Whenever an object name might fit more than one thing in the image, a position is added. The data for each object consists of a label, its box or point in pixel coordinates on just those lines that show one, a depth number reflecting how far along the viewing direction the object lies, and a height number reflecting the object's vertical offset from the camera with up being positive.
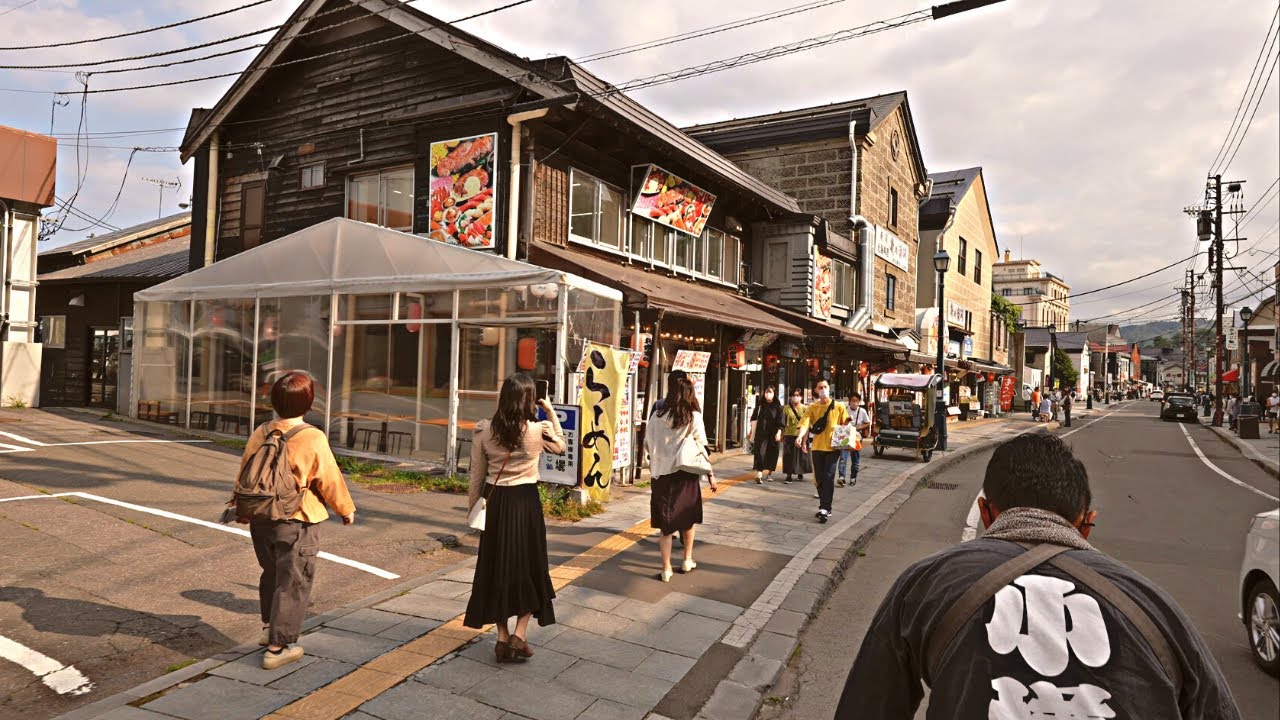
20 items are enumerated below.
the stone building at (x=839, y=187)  20.11 +6.09
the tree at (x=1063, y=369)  62.84 +0.89
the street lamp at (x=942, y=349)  19.53 +0.72
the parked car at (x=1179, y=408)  40.08 -1.46
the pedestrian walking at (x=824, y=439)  9.55 -0.92
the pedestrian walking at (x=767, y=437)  12.76 -1.19
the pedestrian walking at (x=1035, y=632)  1.58 -0.59
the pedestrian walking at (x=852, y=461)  12.98 -1.64
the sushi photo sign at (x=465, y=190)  12.58 +3.13
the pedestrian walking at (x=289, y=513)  4.33 -0.95
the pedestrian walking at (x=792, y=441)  12.91 -1.27
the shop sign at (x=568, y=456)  9.19 -1.16
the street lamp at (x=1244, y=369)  34.74 +0.86
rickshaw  17.17 -1.24
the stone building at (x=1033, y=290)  85.62 +11.33
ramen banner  9.30 -0.61
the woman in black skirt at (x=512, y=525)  4.57 -1.05
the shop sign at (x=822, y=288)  20.31 +2.48
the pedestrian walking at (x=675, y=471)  6.68 -0.97
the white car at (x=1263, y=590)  4.45 -1.35
